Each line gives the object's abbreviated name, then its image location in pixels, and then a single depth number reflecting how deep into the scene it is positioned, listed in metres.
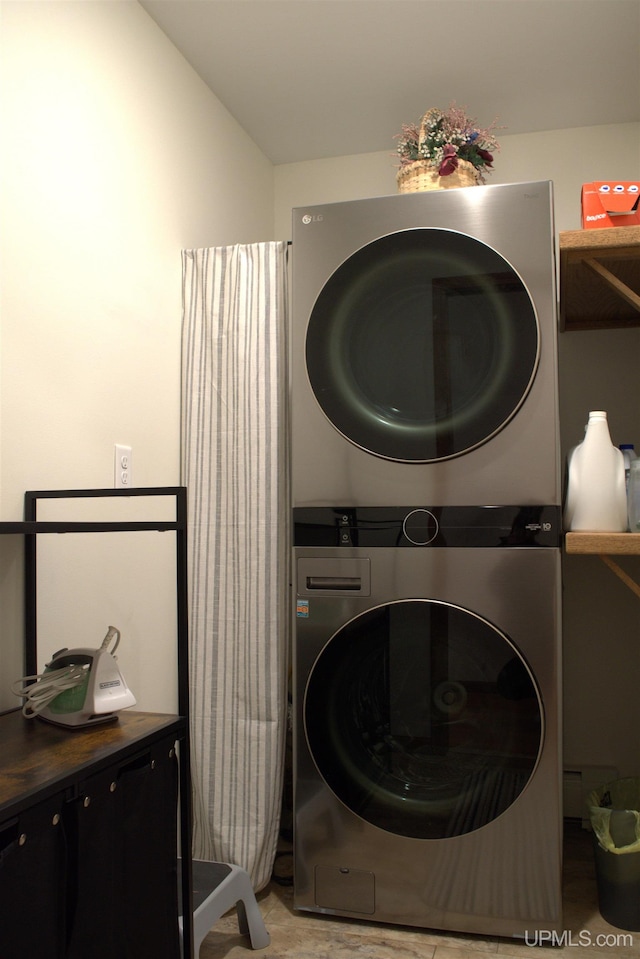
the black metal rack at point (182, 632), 1.37
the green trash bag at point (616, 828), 1.88
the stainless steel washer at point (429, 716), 1.80
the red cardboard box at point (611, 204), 1.86
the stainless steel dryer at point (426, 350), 1.83
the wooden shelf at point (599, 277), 1.81
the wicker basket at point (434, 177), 2.06
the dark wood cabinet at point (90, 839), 1.00
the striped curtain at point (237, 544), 2.06
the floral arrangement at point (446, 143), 2.06
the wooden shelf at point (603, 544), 1.74
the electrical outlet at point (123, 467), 1.85
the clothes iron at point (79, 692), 1.33
